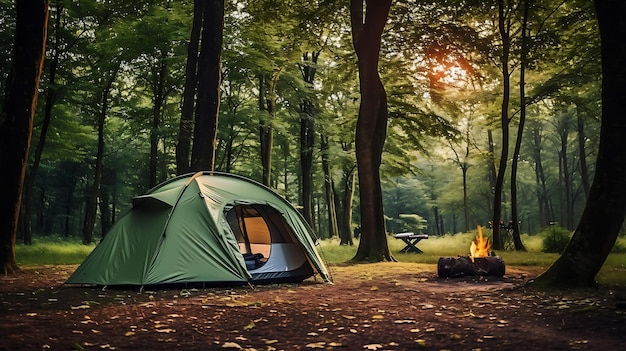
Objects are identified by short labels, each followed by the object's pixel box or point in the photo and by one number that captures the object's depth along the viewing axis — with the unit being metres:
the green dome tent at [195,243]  7.94
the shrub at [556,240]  16.48
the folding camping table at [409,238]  17.00
